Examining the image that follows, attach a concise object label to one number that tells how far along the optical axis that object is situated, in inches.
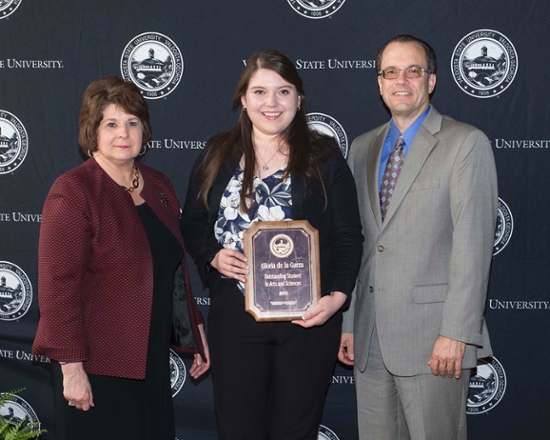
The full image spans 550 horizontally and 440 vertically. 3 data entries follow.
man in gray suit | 92.3
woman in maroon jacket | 87.3
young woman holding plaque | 91.0
